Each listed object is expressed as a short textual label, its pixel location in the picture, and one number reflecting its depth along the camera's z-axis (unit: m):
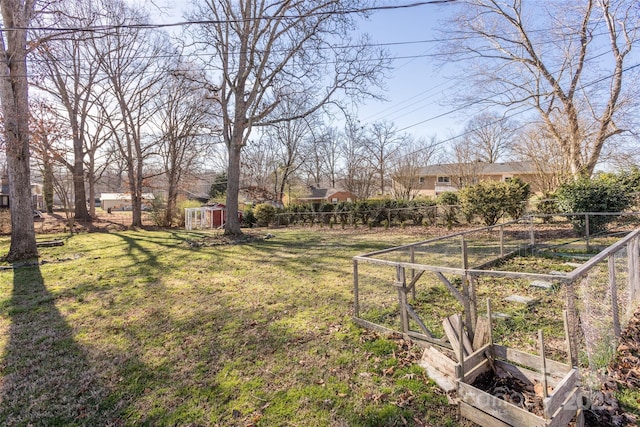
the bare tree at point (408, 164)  30.34
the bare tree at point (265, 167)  36.12
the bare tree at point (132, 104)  17.67
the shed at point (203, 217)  21.20
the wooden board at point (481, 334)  2.61
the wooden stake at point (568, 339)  2.04
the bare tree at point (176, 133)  20.73
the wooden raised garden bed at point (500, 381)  1.86
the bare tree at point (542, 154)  17.55
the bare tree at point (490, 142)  24.61
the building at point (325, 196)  37.47
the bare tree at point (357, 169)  34.53
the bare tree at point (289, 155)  32.00
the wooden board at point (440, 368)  2.53
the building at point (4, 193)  28.86
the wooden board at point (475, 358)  2.34
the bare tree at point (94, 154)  20.23
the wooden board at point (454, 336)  2.67
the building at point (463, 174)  27.36
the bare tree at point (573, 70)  13.09
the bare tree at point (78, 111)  17.75
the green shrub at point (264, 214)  20.80
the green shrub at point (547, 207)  12.28
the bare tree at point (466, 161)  27.30
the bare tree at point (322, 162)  36.47
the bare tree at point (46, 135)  10.94
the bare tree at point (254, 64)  11.97
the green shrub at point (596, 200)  9.36
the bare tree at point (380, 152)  32.44
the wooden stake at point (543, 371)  1.95
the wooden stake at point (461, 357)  2.26
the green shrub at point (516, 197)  11.51
